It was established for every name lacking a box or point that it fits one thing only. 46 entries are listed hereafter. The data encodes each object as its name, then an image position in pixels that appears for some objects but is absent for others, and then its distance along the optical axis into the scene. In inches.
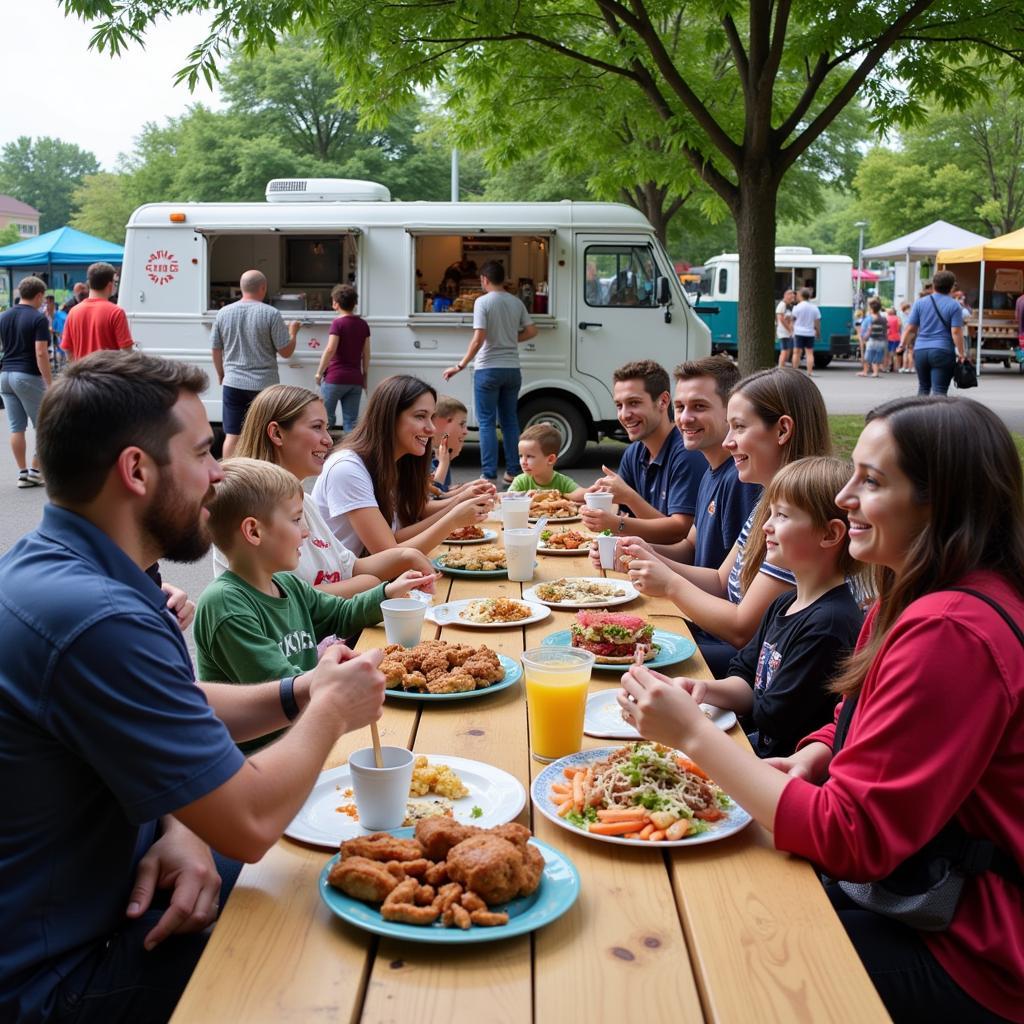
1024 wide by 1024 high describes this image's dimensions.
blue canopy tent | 904.3
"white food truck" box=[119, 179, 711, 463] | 485.7
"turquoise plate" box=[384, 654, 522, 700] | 107.1
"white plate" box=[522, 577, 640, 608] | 147.0
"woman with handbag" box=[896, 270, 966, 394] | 585.3
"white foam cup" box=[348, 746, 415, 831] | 77.7
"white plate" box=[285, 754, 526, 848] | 79.4
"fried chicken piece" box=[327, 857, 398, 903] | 67.9
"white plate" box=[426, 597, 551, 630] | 135.5
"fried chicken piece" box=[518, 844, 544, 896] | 68.5
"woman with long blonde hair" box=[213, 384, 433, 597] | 160.7
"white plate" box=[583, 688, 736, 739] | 99.8
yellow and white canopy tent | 912.9
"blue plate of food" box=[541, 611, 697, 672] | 118.9
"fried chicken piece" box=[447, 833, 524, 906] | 67.1
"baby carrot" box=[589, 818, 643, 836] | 78.6
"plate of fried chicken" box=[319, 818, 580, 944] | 65.2
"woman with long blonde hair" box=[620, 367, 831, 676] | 141.2
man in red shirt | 437.4
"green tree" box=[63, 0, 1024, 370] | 351.6
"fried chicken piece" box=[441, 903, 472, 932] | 64.8
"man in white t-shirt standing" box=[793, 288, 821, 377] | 1010.8
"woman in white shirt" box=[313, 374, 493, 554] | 182.1
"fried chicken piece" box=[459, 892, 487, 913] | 66.1
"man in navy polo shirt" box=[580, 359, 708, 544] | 211.9
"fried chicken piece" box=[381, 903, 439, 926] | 65.3
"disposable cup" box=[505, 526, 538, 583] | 163.9
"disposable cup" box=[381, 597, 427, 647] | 121.0
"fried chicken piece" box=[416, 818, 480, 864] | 72.0
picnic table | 59.4
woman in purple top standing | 467.2
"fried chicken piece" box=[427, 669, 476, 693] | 107.9
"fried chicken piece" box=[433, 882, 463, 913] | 66.2
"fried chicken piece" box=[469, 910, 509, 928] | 65.1
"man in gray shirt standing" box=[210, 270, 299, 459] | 446.3
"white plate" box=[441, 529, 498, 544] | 199.8
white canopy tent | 1160.2
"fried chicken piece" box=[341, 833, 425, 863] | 71.8
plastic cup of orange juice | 93.1
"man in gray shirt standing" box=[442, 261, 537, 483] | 453.1
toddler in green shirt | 257.1
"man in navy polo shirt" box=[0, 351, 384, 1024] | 68.4
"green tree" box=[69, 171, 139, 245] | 2150.6
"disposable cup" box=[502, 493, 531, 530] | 183.9
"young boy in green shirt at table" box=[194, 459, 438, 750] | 112.9
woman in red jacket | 73.0
